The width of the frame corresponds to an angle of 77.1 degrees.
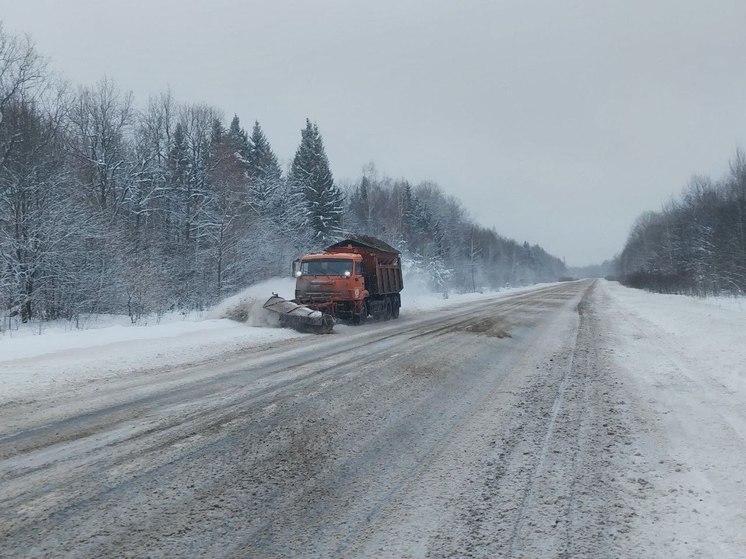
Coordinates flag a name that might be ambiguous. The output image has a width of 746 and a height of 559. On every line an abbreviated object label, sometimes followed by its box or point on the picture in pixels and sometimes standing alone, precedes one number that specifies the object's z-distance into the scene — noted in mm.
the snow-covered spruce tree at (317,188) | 46875
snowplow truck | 17531
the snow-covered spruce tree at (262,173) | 41325
